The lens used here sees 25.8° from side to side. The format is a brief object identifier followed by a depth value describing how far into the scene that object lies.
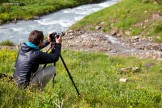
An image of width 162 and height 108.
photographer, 8.05
